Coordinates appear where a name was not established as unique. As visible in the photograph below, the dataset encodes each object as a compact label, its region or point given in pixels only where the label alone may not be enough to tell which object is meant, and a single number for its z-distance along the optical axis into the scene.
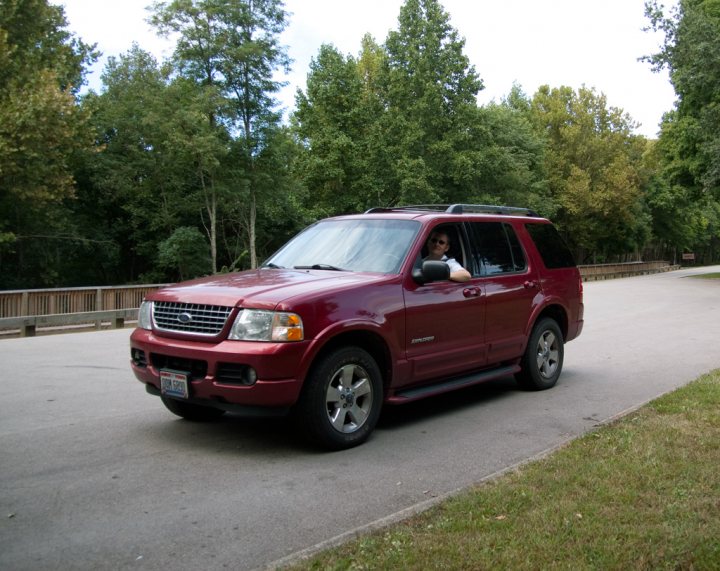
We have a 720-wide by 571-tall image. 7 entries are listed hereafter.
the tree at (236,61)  31.19
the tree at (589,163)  53.69
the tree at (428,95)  38.81
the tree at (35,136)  23.55
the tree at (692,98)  28.59
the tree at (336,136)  40.72
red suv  5.19
